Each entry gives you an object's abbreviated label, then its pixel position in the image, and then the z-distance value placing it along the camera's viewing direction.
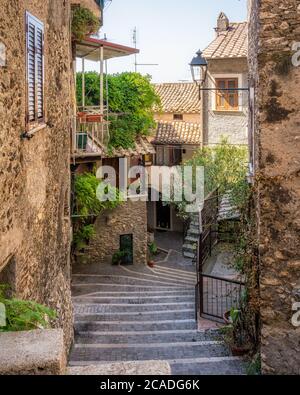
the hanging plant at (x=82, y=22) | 13.59
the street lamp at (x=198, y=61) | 13.94
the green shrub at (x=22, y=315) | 4.68
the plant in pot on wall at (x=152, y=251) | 22.05
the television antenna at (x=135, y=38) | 25.57
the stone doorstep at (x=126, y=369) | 3.51
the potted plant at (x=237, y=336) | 9.47
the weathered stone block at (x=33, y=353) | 3.47
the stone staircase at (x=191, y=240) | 21.53
